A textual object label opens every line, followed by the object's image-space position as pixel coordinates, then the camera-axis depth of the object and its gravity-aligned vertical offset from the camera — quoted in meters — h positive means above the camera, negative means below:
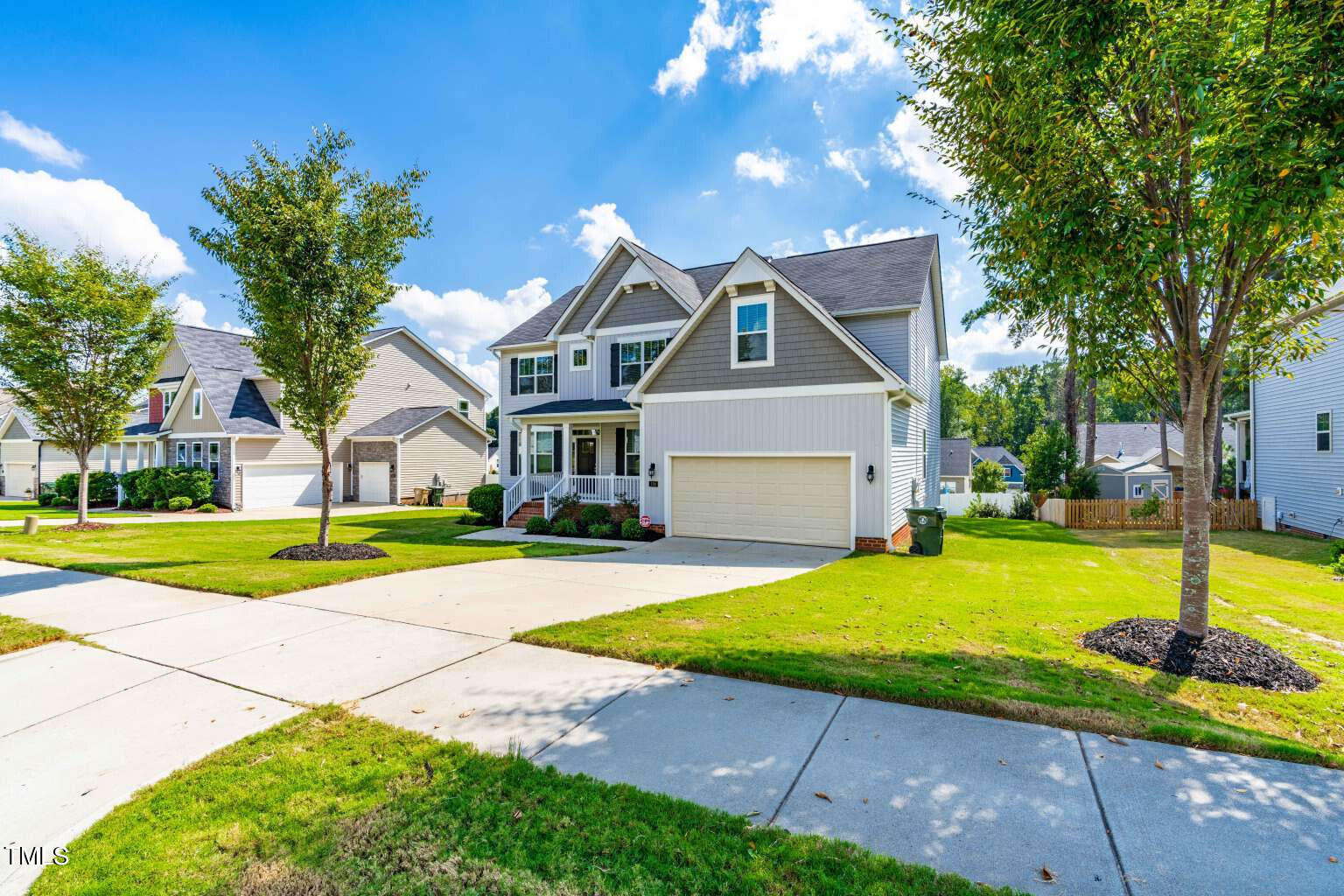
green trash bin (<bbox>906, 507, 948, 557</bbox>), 12.76 -1.51
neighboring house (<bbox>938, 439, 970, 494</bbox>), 40.25 -0.25
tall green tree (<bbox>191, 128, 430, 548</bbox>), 10.77 +4.01
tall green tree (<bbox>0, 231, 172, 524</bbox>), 17.14 +3.93
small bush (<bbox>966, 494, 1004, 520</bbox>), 23.92 -2.01
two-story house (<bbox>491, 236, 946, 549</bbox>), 13.15 +1.67
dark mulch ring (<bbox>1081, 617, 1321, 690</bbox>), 5.03 -1.85
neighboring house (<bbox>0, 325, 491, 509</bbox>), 25.62 +1.43
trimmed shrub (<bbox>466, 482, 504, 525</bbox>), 18.62 -1.33
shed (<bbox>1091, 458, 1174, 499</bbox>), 30.44 -1.01
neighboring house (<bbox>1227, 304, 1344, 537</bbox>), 14.41 +0.49
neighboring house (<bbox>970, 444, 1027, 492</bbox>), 50.92 +0.22
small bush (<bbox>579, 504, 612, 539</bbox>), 15.98 -1.48
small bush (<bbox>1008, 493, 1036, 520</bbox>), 22.92 -1.85
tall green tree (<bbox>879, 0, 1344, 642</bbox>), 4.37 +2.65
